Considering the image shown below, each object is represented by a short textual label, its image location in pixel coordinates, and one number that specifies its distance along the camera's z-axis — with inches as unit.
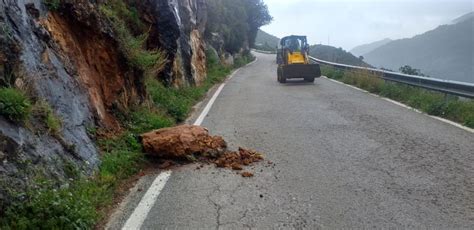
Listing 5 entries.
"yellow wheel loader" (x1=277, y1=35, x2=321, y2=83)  801.6
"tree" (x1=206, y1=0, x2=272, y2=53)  1423.4
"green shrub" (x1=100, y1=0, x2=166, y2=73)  358.0
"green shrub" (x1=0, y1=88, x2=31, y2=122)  192.7
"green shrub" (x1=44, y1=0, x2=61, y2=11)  293.1
